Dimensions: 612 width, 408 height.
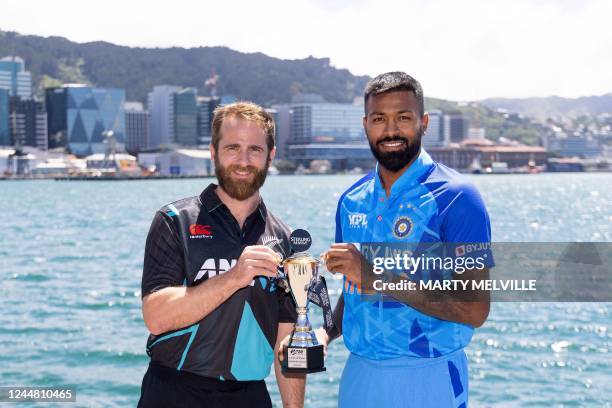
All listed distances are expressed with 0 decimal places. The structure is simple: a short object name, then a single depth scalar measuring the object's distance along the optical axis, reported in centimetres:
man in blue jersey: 354
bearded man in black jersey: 375
